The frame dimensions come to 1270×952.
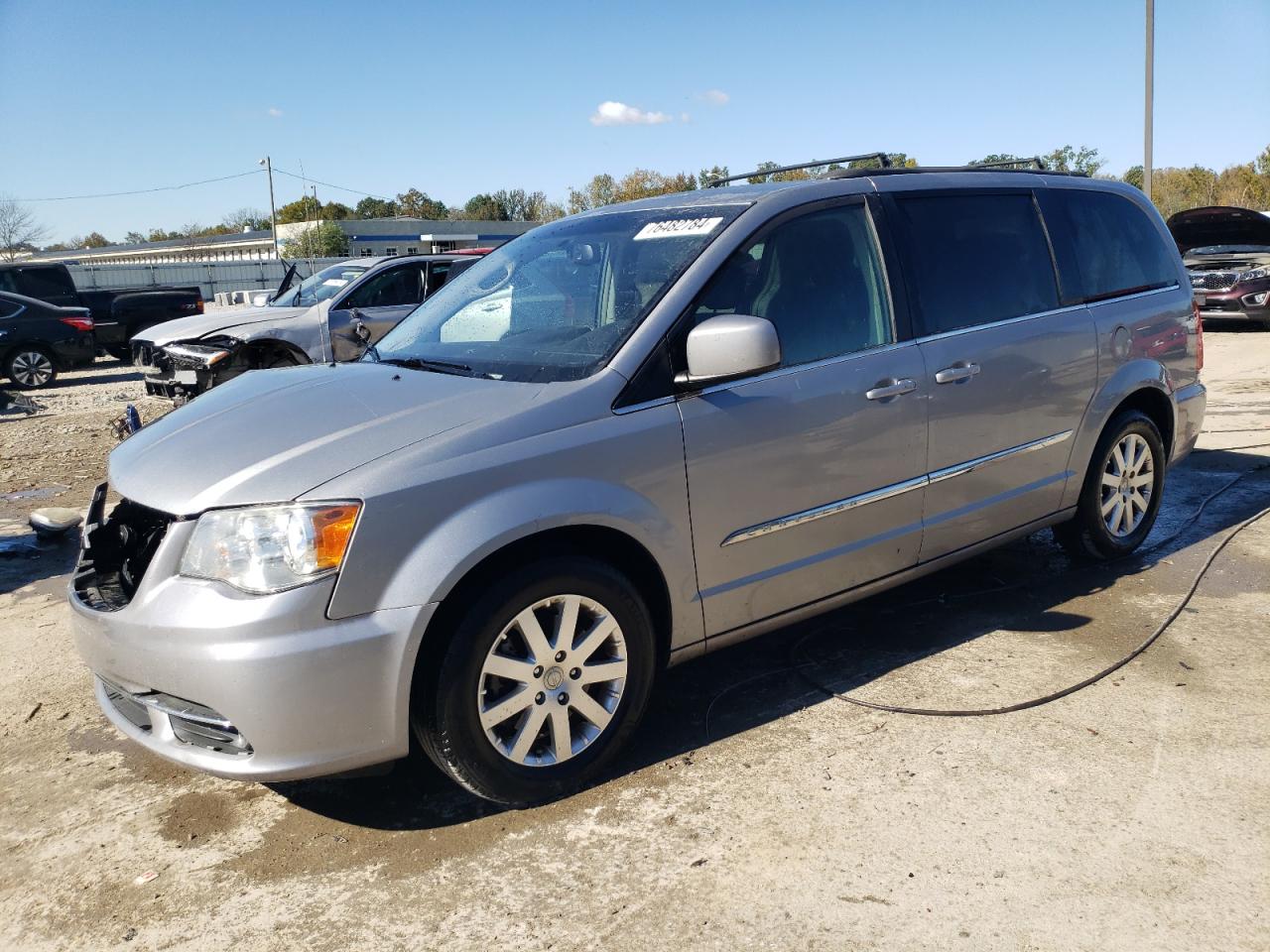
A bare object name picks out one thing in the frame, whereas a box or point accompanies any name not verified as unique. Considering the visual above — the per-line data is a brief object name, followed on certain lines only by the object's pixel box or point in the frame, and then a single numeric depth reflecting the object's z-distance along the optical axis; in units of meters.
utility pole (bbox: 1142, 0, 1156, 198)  19.98
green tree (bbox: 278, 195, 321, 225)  102.76
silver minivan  2.83
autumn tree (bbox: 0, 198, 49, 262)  68.00
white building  75.31
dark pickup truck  18.39
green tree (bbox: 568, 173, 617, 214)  79.31
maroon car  15.66
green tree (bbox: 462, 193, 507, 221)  102.31
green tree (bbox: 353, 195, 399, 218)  112.12
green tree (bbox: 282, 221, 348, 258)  71.94
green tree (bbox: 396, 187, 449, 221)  107.94
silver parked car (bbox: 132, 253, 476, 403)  10.37
